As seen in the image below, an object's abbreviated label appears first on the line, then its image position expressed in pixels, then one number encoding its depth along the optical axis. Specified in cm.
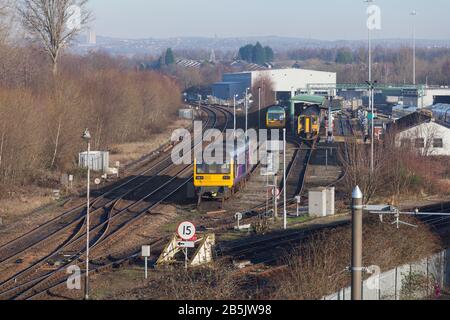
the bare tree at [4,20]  3856
